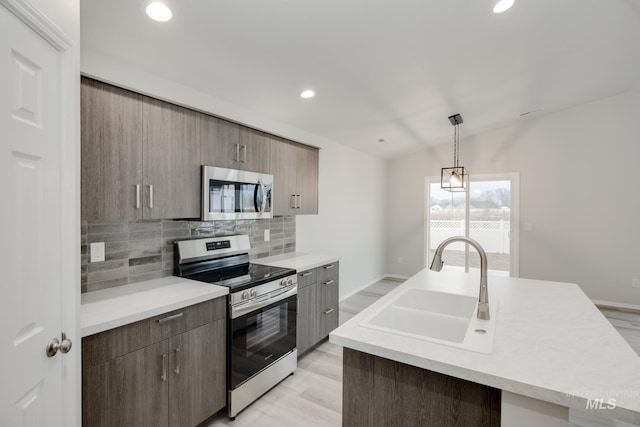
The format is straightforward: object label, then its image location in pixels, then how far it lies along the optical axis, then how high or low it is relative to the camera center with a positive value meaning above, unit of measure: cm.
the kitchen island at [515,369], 94 -53
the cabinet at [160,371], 146 -86
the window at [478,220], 527 -15
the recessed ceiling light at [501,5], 197 +135
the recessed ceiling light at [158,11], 155 +104
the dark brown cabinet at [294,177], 297 +37
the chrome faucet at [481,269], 146 -28
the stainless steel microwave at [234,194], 226 +15
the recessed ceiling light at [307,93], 277 +109
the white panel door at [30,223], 91 -3
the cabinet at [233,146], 229 +55
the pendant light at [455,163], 412 +88
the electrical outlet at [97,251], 190 -24
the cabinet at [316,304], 284 -92
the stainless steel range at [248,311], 210 -74
